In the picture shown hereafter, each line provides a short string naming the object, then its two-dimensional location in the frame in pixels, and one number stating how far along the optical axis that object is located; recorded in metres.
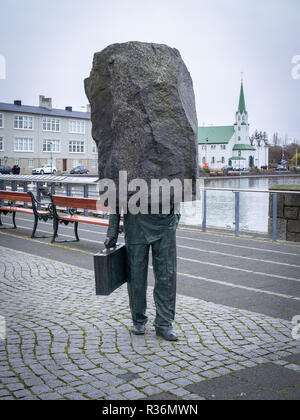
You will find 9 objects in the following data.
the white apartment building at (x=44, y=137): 66.81
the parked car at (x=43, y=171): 59.16
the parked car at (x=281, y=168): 99.56
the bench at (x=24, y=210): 11.37
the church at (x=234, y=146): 130.62
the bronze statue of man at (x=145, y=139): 4.39
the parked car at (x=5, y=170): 54.56
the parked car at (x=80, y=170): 62.20
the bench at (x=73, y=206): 10.02
